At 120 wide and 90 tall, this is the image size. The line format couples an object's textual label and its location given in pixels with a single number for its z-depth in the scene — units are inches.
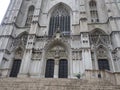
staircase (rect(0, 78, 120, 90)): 349.4
